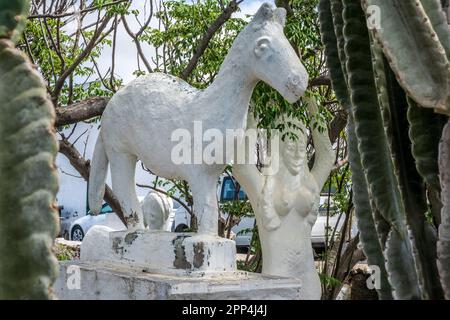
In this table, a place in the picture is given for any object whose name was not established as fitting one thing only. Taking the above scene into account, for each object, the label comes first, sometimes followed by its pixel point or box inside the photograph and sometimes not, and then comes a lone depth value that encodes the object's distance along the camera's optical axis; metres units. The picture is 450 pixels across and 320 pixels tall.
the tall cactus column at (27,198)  0.99
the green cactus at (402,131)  1.41
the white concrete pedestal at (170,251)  2.64
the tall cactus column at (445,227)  1.36
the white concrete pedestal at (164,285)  2.43
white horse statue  2.71
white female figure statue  3.95
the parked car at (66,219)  12.90
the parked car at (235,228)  9.57
